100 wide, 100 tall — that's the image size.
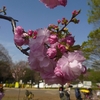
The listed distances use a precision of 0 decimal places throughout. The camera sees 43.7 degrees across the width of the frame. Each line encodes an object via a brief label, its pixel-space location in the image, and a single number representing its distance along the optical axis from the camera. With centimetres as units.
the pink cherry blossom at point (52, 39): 18
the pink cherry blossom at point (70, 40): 17
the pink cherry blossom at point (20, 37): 19
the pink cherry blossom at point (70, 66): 16
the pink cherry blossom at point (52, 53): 17
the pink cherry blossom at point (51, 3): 20
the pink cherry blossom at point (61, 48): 17
